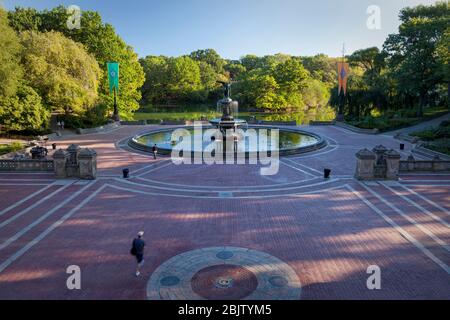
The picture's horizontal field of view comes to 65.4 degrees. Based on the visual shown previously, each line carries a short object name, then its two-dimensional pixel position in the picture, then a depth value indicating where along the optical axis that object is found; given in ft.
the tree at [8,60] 101.65
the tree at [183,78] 288.30
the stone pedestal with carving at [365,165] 66.33
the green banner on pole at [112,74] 145.59
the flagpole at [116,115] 165.07
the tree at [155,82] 295.07
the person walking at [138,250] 32.96
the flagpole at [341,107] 167.70
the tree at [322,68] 350.23
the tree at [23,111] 115.03
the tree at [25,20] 172.65
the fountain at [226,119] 109.09
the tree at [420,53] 154.40
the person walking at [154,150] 89.41
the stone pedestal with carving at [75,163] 67.91
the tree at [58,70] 126.31
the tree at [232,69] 374.86
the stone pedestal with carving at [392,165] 66.49
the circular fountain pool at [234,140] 97.17
